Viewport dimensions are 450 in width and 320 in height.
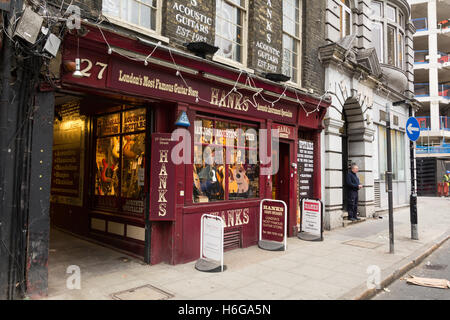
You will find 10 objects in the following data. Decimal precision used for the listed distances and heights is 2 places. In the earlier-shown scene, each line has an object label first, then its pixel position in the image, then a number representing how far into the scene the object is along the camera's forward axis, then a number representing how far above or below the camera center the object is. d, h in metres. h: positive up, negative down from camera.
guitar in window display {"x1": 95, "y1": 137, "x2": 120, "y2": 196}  7.73 +0.23
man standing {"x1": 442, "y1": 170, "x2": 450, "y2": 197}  25.28 -0.49
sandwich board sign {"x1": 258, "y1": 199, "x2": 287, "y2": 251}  7.88 -1.19
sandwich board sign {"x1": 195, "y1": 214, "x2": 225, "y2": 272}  6.07 -1.29
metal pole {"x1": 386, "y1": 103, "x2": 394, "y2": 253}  7.68 -0.52
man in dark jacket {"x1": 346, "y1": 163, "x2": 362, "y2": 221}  12.05 -0.57
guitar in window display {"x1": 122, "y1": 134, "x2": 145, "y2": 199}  7.08 +0.26
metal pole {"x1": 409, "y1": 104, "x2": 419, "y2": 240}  9.25 -0.95
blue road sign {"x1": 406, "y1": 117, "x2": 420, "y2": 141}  8.81 +1.27
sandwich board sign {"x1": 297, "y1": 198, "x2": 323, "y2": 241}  8.95 -1.21
